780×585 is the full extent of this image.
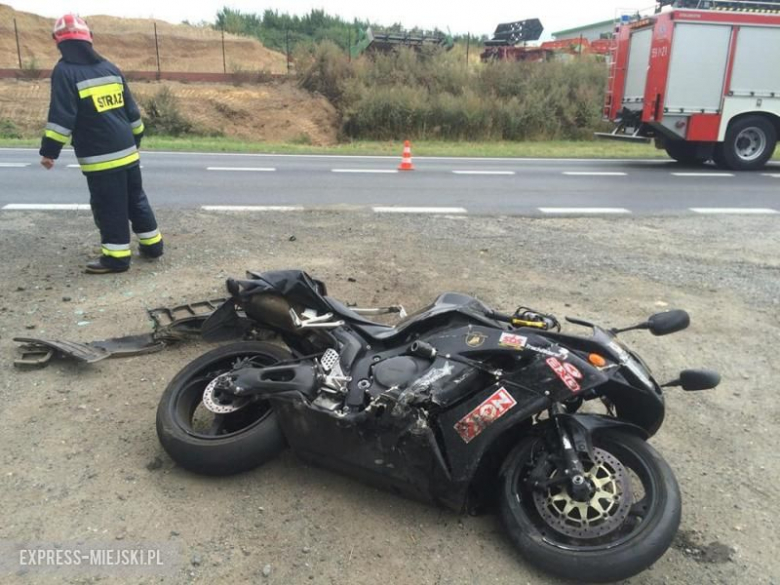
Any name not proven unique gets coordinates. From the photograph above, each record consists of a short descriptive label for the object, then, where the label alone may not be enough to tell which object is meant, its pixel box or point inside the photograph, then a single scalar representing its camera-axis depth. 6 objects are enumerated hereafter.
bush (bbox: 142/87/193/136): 21.91
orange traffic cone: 13.74
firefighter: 5.53
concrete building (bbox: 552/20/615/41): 48.81
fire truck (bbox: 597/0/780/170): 14.20
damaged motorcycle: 2.60
